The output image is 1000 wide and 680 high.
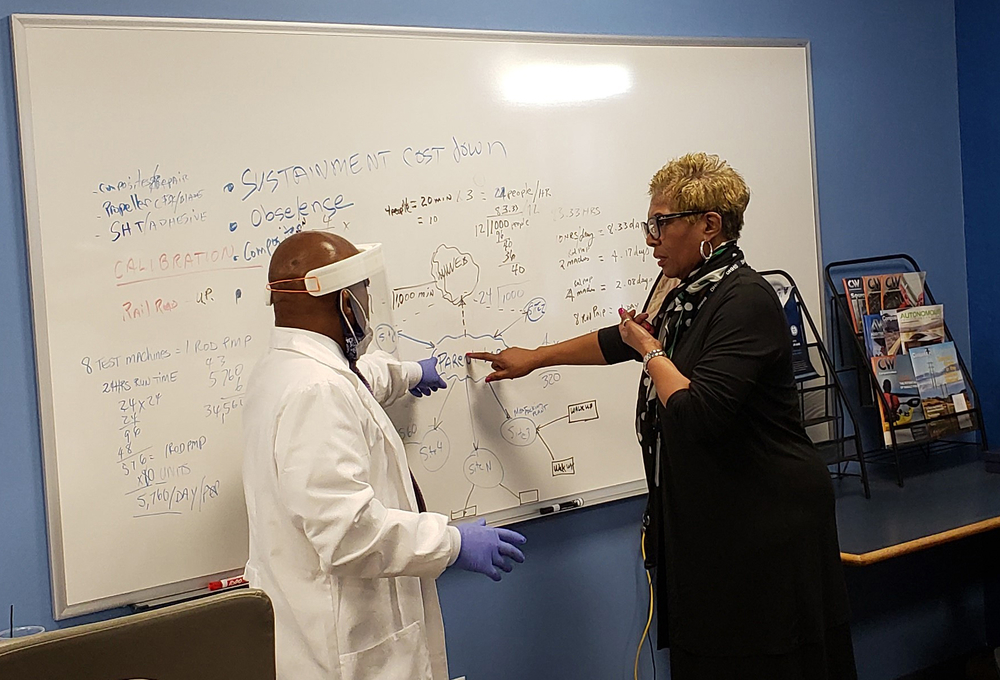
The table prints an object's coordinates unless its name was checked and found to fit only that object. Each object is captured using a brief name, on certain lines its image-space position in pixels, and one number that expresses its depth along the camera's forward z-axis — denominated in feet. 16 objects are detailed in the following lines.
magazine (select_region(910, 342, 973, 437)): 10.47
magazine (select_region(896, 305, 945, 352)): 10.57
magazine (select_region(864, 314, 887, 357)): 10.36
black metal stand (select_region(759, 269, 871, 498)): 9.90
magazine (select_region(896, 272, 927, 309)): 10.89
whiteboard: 6.52
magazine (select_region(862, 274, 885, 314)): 10.52
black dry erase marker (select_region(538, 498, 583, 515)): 8.45
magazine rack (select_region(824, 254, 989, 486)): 10.30
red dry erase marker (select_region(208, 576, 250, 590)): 6.89
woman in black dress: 6.72
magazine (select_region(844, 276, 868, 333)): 10.37
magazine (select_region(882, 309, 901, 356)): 10.45
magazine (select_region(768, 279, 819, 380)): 9.84
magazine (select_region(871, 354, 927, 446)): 10.30
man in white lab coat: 5.67
